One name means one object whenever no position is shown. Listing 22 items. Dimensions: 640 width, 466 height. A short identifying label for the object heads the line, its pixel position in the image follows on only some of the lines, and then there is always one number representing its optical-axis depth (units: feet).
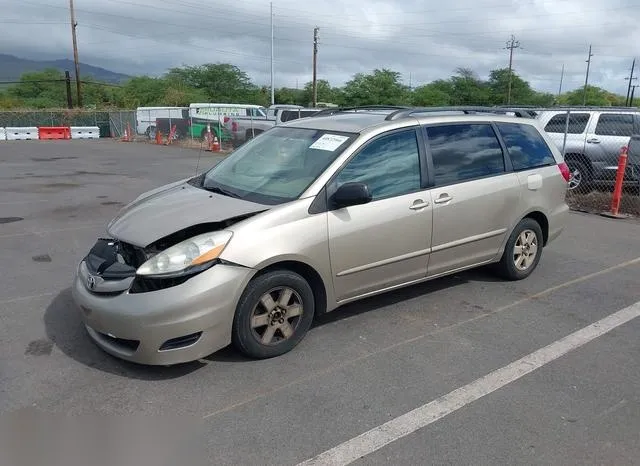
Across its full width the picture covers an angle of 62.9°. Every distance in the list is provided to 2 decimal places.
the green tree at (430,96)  197.57
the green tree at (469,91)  196.65
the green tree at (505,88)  196.95
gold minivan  11.00
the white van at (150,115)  105.81
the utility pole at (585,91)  246.56
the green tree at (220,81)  214.69
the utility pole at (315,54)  148.23
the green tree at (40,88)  211.41
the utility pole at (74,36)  132.98
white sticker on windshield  13.73
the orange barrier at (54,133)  104.22
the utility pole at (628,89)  268.11
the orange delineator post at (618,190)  28.30
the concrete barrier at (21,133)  99.96
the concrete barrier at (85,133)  109.40
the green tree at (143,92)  203.62
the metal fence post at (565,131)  33.91
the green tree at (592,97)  256.52
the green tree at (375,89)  187.21
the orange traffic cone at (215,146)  72.81
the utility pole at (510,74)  191.87
